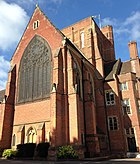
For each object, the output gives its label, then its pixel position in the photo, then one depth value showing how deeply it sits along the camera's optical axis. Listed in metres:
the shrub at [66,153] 18.19
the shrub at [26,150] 20.48
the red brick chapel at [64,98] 20.86
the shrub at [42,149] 19.40
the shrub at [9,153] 21.08
